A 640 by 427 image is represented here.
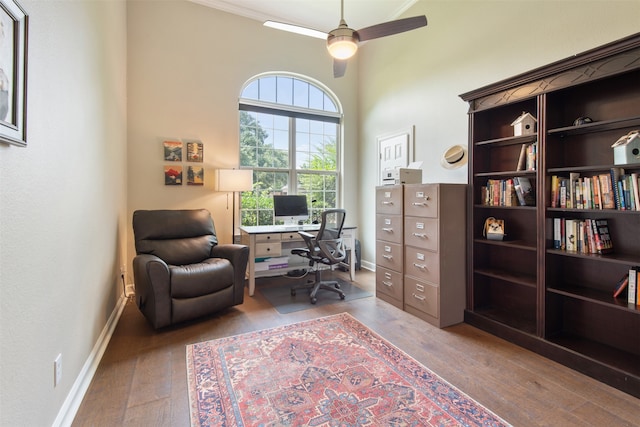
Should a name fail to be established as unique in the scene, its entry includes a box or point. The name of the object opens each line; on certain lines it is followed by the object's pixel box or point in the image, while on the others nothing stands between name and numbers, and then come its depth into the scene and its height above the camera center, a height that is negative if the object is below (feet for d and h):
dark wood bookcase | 6.32 -0.21
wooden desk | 11.71 -1.27
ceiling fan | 7.59 +4.68
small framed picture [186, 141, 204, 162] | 12.64 +2.55
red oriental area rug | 5.14 -3.43
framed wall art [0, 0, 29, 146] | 3.12 +1.54
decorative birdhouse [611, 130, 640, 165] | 5.96 +1.25
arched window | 14.21 +3.46
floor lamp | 12.09 +1.28
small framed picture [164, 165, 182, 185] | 12.31 +1.53
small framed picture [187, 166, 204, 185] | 12.64 +1.56
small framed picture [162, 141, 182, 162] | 12.27 +2.50
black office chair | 10.91 -1.29
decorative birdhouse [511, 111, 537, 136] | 7.79 +2.27
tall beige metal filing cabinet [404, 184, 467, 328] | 8.86 -1.21
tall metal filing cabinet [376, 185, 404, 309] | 10.25 -1.17
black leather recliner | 8.18 -1.62
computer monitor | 13.52 +0.14
